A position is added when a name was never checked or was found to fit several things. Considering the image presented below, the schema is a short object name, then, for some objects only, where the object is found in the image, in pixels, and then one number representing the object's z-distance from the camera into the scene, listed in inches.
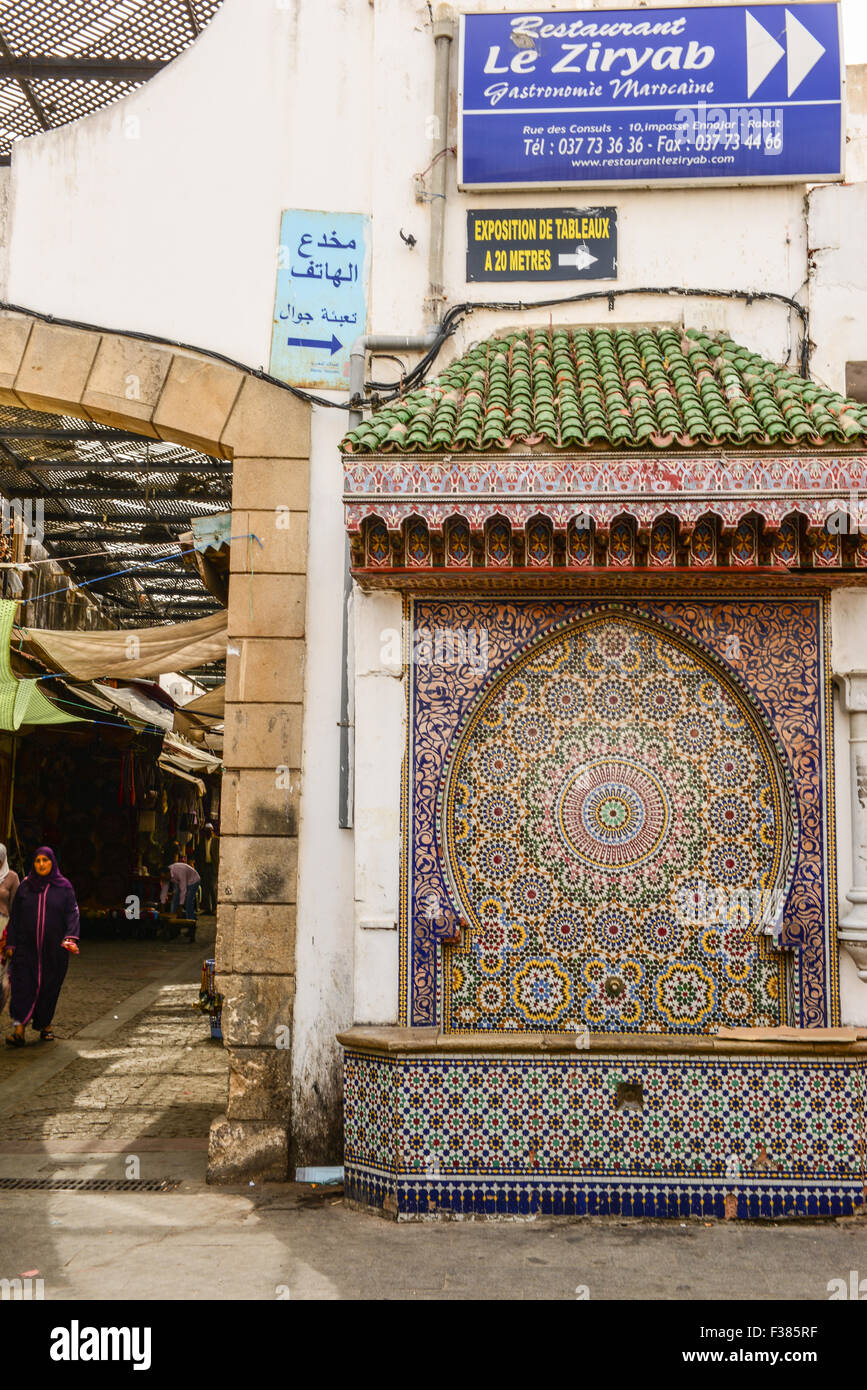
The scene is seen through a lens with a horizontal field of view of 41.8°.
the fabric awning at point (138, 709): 479.5
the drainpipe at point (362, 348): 283.7
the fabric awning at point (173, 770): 653.9
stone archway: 271.1
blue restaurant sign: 289.4
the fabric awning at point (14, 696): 323.9
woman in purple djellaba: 409.4
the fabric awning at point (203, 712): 345.7
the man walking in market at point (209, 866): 954.7
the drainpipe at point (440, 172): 290.5
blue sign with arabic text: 290.8
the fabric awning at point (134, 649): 309.0
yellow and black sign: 293.3
